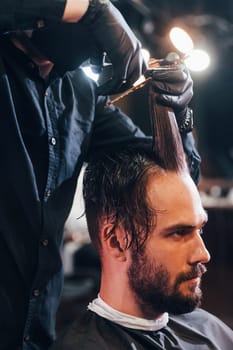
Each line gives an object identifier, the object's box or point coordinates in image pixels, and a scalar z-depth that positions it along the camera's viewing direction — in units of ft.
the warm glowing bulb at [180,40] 9.23
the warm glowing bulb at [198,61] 10.10
